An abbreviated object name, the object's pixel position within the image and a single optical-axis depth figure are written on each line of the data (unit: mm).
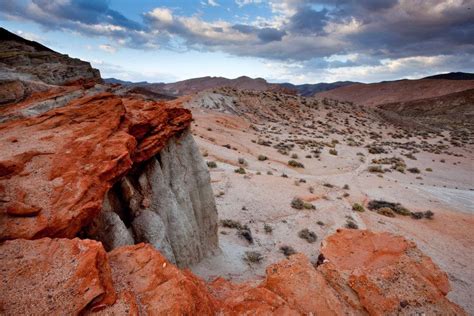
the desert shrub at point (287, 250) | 11980
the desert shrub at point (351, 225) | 14581
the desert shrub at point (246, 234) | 12648
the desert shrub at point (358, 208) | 16844
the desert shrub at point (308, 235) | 13307
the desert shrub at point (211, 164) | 21109
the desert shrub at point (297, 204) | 16433
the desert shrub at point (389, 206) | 16938
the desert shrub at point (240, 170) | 20669
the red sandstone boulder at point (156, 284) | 3711
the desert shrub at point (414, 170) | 26858
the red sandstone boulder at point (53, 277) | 3252
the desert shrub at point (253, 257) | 10970
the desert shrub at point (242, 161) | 23536
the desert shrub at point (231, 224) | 13781
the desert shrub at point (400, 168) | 26759
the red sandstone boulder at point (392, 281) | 5070
